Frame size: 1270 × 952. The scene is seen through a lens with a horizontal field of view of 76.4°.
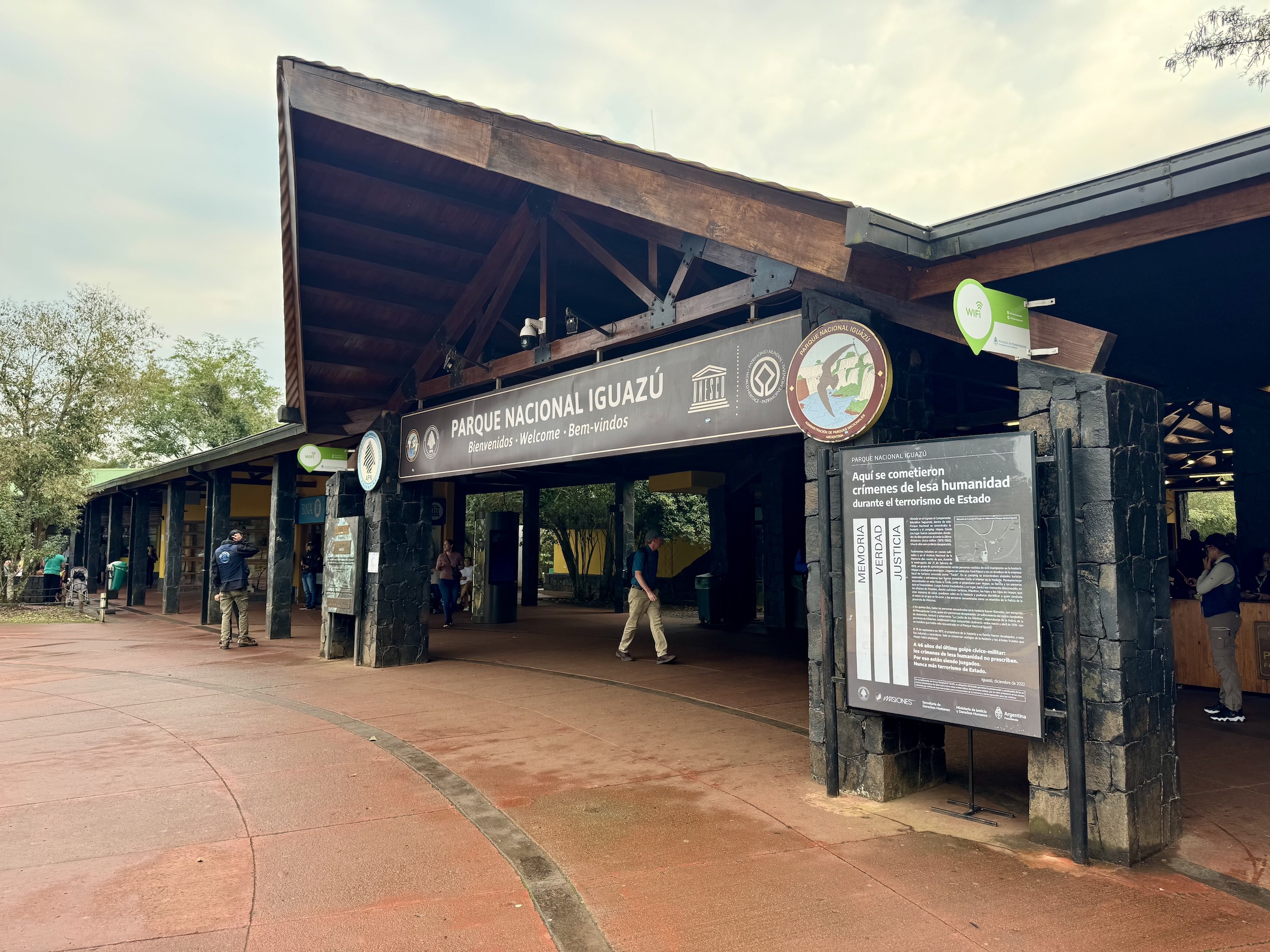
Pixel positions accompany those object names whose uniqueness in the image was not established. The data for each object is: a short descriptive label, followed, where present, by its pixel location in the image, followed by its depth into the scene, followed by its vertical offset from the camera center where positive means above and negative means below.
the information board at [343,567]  10.59 -0.38
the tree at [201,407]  36.69 +6.18
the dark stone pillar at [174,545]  18.12 -0.15
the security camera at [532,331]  7.69 +1.99
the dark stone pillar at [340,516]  11.10 +0.31
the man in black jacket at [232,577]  12.63 -0.61
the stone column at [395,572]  10.32 -0.43
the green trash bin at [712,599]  14.80 -1.10
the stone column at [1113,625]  3.86 -0.43
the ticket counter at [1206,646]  8.02 -1.09
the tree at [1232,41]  8.27 +5.15
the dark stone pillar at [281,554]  13.67 -0.27
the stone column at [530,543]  19.62 -0.11
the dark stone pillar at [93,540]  27.28 -0.05
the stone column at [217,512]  15.95 +0.53
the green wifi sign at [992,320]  4.01 +1.12
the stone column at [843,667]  4.85 -0.81
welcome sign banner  5.43 +1.11
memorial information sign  4.04 -0.23
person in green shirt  21.61 -1.02
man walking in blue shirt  10.09 -0.71
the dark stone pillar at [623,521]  17.84 +0.40
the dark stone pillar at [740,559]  14.82 -0.36
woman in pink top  15.52 -0.69
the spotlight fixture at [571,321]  7.44 +2.01
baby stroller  20.45 -1.20
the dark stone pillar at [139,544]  21.00 -0.14
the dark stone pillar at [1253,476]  10.04 +0.79
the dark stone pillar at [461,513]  20.86 +0.67
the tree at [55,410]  19.62 +3.28
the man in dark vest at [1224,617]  6.80 -0.66
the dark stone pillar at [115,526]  24.53 +0.38
